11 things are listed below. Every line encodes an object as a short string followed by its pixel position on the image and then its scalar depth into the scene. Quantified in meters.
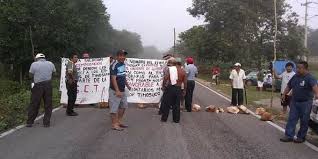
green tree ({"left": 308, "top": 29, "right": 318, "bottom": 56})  56.60
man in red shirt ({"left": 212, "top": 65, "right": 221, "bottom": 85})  22.10
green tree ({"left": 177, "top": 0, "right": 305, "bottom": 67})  27.47
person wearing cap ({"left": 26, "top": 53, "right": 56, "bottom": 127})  6.71
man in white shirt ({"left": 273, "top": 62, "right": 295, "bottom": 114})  8.37
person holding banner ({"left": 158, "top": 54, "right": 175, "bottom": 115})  7.46
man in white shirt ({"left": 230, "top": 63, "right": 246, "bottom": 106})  9.94
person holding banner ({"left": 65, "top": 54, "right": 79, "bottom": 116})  7.86
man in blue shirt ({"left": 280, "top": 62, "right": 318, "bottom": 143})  5.73
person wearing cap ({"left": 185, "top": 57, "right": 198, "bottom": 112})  8.71
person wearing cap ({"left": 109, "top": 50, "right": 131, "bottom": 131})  6.35
